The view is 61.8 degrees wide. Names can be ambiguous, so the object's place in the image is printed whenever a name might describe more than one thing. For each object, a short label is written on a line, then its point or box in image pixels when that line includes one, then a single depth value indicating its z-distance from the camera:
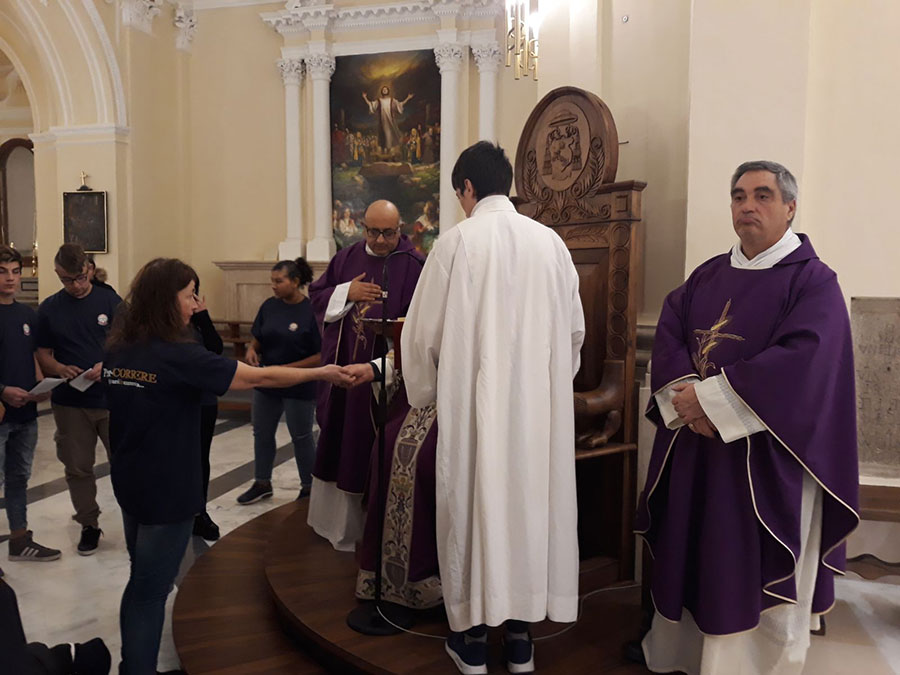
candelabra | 5.46
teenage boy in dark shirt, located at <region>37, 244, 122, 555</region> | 4.32
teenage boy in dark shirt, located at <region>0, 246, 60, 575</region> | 4.03
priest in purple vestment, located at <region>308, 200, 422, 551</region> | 3.84
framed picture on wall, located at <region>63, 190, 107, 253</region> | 10.14
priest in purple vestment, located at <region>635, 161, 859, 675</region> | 2.41
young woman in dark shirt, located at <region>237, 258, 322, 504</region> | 5.19
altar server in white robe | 2.52
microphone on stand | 2.89
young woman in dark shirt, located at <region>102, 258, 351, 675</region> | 2.54
